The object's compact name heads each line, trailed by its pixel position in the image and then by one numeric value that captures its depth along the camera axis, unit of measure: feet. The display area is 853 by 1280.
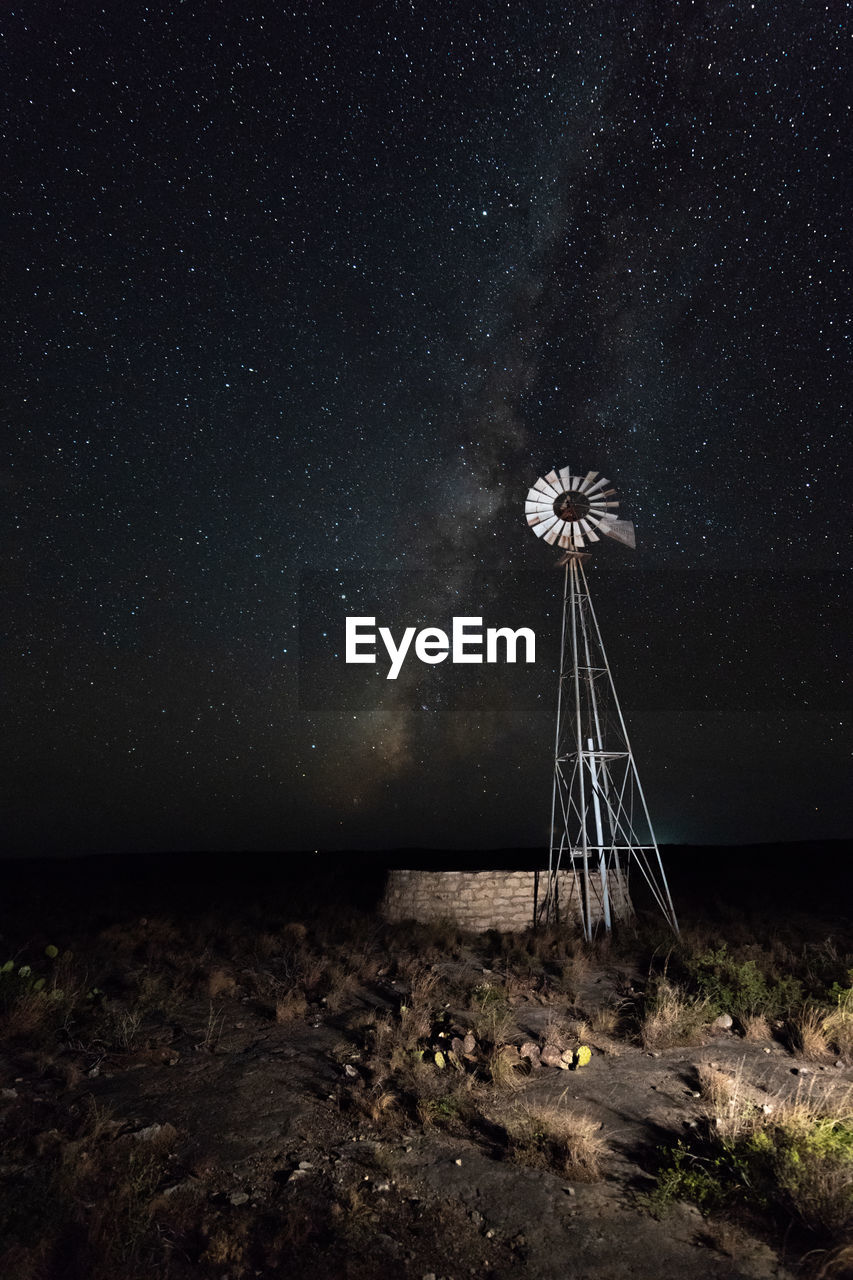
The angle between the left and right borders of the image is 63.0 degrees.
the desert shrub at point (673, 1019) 31.42
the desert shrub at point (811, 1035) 29.76
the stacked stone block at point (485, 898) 56.75
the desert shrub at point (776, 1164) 17.61
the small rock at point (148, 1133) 22.77
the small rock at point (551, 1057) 29.16
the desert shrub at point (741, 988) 34.83
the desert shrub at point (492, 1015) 31.60
